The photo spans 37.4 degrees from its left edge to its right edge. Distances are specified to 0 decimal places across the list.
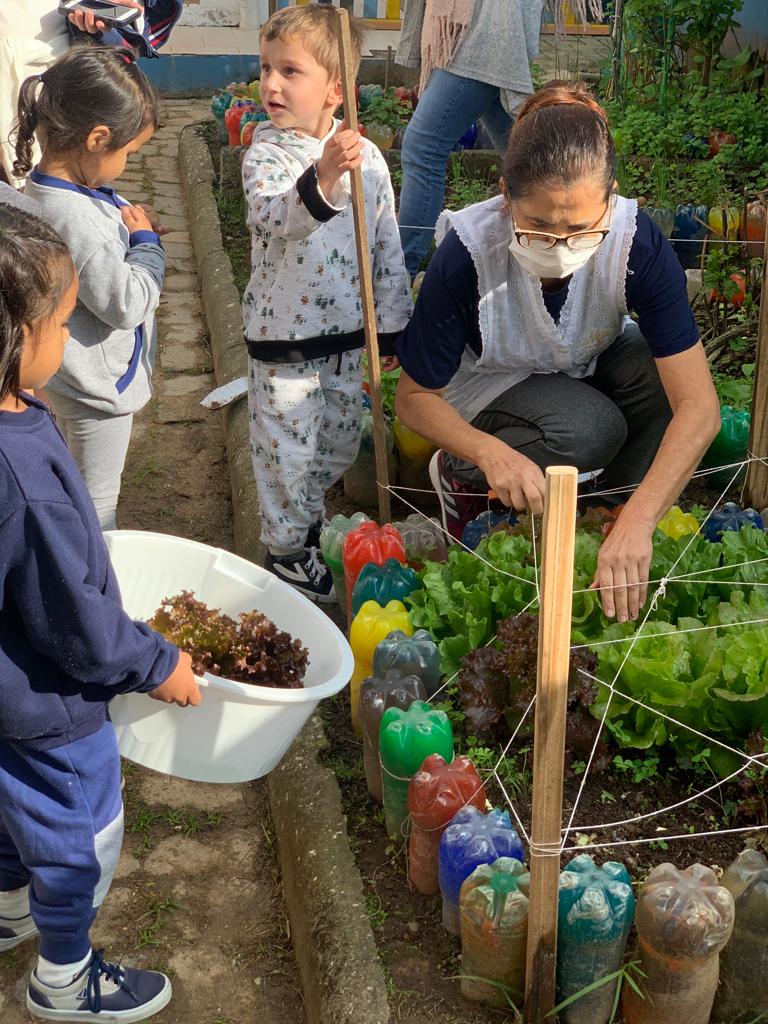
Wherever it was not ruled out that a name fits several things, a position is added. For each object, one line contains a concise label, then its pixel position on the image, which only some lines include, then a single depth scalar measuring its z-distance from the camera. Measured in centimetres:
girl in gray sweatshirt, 276
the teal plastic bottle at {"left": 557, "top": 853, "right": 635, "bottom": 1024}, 187
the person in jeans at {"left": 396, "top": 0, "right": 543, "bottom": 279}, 454
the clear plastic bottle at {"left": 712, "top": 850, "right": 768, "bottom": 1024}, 185
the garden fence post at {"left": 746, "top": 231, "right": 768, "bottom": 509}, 291
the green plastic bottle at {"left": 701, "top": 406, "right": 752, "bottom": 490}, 350
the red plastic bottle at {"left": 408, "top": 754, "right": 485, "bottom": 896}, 212
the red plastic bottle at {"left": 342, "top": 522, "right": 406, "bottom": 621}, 284
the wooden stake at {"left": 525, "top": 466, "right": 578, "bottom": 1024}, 158
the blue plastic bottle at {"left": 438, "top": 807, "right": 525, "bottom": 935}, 202
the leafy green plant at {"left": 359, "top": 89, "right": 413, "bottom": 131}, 735
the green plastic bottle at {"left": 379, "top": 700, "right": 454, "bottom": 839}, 222
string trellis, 229
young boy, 305
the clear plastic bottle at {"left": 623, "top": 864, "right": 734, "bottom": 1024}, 179
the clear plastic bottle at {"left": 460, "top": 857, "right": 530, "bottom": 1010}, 193
